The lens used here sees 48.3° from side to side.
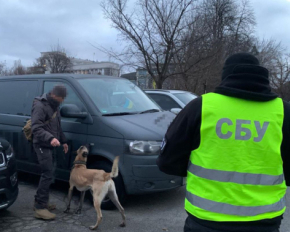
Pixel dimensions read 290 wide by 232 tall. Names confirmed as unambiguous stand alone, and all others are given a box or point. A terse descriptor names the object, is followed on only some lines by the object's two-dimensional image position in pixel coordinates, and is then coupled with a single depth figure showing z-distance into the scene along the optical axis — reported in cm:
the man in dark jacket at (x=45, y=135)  429
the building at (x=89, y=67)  5934
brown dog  407
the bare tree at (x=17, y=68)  5099
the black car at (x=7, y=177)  402
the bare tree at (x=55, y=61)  4503
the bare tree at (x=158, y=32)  1490
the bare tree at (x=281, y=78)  3925
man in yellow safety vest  182
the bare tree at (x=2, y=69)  4566
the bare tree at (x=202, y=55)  1620
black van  444
